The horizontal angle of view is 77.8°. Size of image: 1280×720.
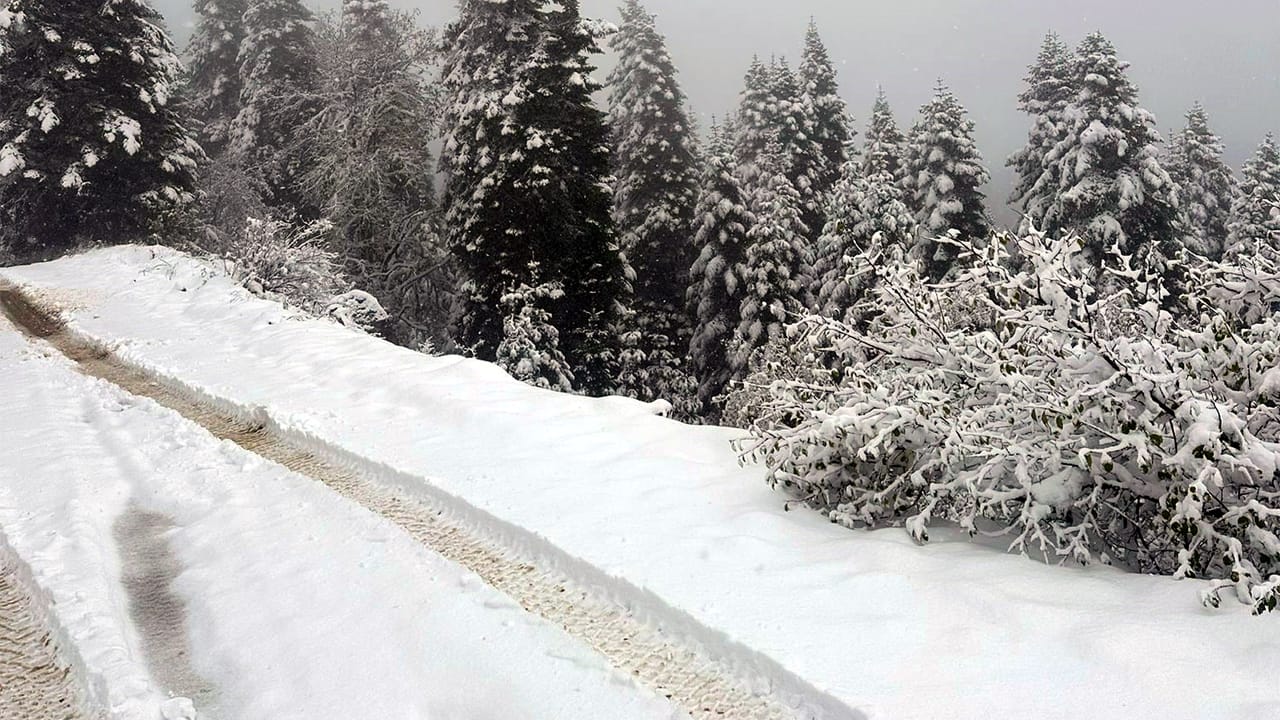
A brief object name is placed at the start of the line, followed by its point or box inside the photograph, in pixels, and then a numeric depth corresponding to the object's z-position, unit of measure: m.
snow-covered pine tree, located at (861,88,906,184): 26.64
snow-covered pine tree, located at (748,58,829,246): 29.47
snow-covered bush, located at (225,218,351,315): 14.13
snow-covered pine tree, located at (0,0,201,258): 19.73
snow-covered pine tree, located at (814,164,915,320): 21.52
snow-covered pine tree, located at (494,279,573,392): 15.07
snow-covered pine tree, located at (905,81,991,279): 24.45
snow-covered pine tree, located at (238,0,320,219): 27.86
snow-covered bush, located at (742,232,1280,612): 3.77
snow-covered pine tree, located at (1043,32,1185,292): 20.48
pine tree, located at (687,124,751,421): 24.89
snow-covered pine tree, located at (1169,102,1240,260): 32.97
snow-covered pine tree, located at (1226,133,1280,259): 28.27
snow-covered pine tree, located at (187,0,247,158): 32.12
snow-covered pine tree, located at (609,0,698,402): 26.38
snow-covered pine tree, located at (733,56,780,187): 30.64
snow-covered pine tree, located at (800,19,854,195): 32.59
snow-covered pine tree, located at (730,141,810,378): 24.02
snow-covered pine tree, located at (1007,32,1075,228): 22.69
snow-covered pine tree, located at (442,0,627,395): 16.53
